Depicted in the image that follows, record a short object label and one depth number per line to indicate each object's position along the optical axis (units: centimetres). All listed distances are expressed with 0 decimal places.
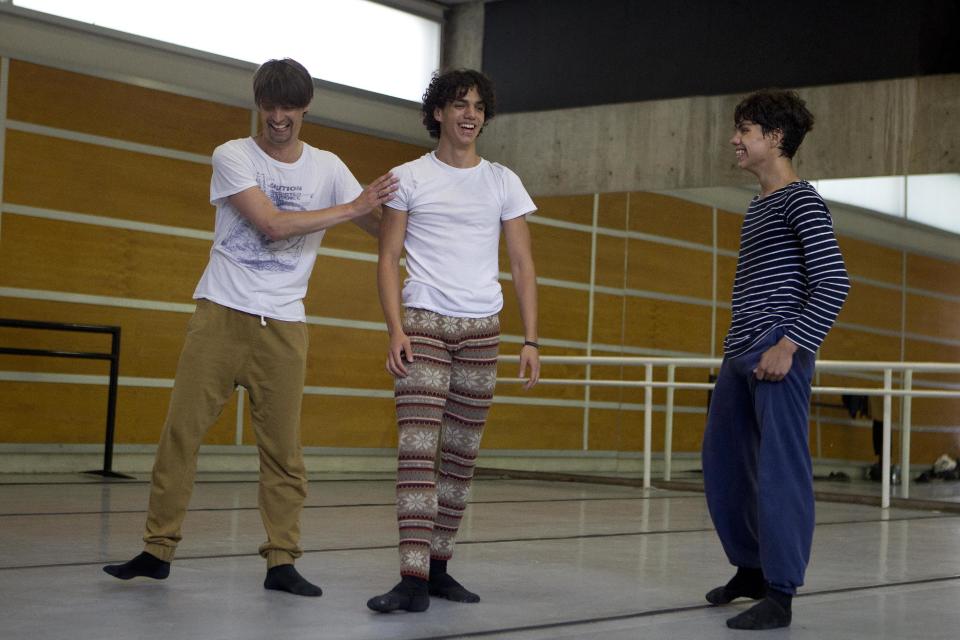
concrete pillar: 937
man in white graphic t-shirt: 323
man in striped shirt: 300
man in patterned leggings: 307
